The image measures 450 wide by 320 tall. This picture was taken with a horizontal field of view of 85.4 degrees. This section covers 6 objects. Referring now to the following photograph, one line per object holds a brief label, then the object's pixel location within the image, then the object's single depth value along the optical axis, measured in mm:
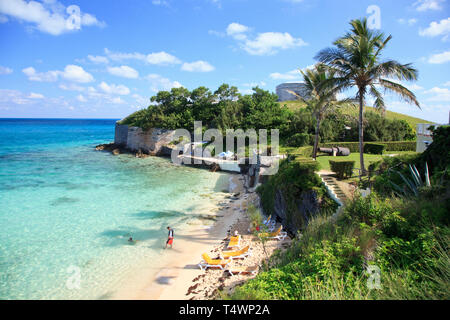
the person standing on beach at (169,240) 13157
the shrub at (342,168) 14453
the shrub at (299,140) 32094
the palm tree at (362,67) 11898
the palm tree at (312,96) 19764
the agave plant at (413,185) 9112
